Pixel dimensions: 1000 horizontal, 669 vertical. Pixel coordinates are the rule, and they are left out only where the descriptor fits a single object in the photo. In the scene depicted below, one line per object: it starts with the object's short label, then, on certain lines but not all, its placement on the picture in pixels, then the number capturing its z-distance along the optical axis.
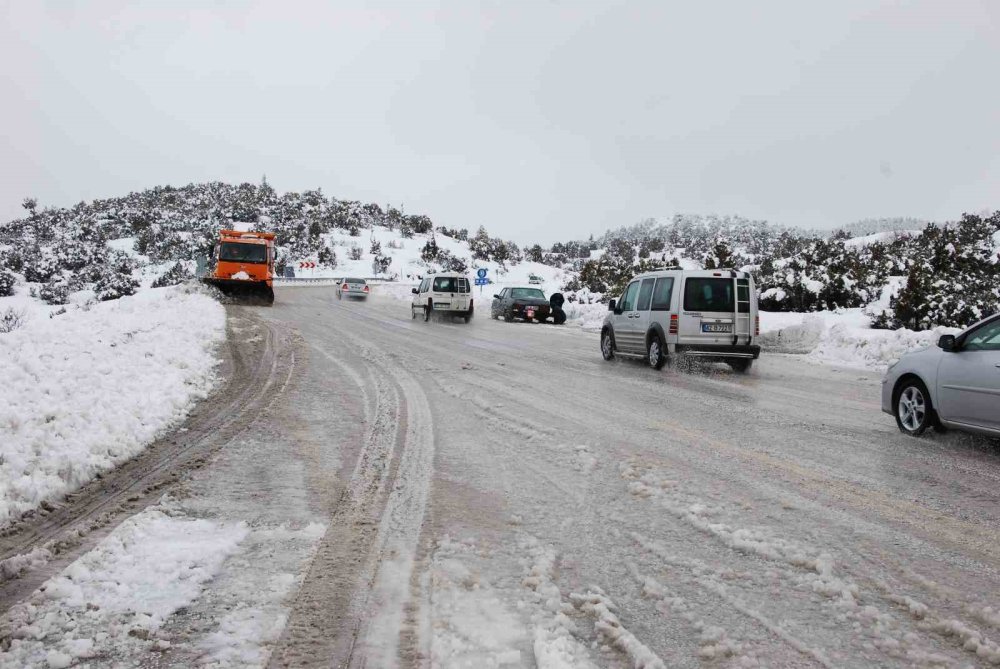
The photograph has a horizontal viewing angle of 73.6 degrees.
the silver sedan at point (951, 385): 6.18
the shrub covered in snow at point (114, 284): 42.97
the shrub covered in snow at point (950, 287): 18.88
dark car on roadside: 27.78
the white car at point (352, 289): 46.22
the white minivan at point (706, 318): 12.55
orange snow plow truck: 29.22
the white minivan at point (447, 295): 27.28
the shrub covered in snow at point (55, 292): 40.56
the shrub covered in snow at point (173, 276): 51.21
